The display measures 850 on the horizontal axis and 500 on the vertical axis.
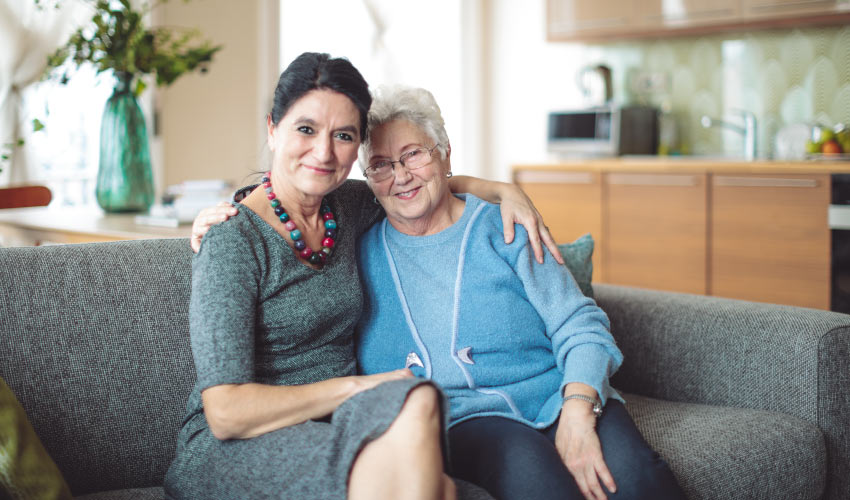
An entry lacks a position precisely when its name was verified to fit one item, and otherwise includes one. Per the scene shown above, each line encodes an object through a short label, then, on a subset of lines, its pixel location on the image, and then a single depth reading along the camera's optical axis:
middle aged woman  1.18
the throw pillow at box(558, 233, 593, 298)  1.98
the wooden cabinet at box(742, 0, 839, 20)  3.84
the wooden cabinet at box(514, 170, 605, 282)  4.32
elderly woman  1.53
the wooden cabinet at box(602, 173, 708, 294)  3.99
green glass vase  2.62
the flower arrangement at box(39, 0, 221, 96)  2.57
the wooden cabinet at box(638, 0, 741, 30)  4.11
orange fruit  3.71
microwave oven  4.42
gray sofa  1.47
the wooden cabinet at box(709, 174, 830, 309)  3.62
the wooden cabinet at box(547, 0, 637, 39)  4.41
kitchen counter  3.65
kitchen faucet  4.21
